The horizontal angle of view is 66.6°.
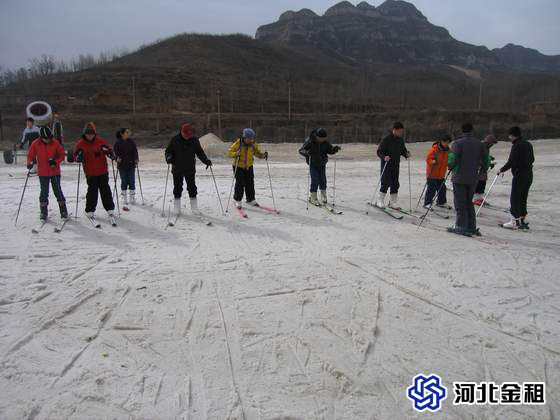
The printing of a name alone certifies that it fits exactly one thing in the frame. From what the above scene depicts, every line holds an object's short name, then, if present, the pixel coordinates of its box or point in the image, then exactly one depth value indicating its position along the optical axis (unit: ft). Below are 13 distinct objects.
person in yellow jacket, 29.55
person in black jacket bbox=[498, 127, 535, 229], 25.86
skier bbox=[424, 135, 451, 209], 30.71
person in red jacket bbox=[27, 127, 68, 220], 25.59
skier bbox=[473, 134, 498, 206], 31.95
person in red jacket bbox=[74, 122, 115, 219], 25.75
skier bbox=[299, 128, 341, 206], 30.86
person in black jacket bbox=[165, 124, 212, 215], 27.55
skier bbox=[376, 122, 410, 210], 30.47
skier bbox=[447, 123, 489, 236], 24.58
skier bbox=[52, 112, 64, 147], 47.79
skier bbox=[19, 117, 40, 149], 47.37
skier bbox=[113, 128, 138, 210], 30.12
